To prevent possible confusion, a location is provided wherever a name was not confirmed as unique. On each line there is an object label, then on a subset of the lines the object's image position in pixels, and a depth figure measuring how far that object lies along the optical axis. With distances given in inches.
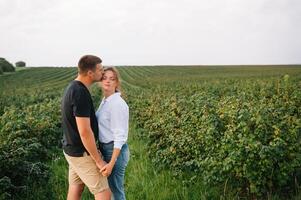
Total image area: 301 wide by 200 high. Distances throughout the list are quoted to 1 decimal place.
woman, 166.7
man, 157.3
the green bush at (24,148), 220.5
